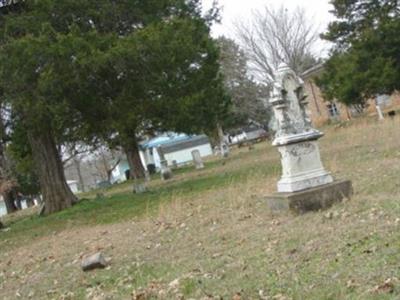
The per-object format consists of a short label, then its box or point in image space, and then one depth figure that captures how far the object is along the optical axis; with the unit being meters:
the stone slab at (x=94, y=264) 8.51
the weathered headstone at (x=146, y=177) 33.22
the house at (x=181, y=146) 70.69
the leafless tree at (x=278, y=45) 60.62
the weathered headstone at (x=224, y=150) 42.06
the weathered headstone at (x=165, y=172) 30.11
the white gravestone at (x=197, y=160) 33.72
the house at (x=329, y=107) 48.95
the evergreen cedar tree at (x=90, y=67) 15.29
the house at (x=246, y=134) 72.81
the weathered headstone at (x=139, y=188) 22.09
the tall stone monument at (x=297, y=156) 9.02
